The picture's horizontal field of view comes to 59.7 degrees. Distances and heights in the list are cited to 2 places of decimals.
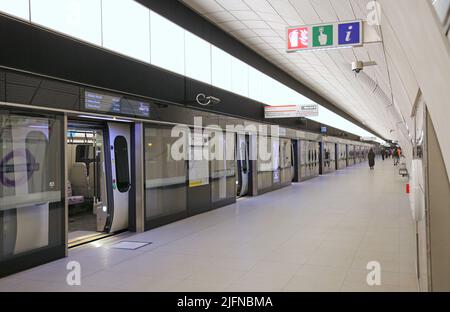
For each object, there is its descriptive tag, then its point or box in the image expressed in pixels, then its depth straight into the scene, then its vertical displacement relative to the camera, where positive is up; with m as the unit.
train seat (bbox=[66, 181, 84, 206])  9.42 -1.01
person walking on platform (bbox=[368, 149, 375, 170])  26.98 -0.50
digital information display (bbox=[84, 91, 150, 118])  5.80 +0.84
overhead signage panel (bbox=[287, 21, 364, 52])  5.59 +1.72
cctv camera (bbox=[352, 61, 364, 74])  8.05 +1.80
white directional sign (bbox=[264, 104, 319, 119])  13.48 +1.46
